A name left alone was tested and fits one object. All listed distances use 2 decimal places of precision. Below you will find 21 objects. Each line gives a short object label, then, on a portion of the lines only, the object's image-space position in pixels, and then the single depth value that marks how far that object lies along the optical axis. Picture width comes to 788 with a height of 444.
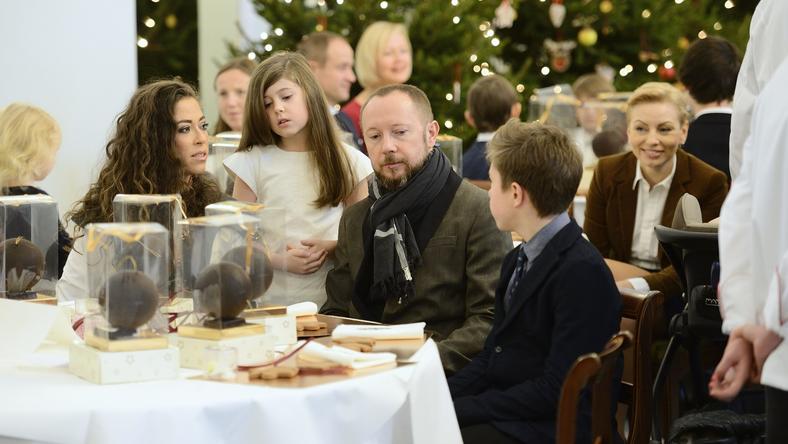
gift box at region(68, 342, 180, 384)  4.00
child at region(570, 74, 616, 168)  11.79
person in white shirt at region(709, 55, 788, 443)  3.74
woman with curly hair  6.17
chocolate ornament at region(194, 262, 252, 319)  4.19
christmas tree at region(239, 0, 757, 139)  13.66
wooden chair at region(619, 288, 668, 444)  4.97
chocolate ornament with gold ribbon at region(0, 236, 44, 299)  5.07
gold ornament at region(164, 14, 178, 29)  17.10
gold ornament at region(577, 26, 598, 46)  16.66
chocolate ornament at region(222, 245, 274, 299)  4.31
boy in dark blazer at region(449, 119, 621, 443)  4.79
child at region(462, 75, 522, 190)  10.58
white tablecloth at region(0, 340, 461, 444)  3.76
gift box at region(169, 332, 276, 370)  4.18
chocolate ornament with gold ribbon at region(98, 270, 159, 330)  4.03
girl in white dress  6.60
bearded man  5.78
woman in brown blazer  7.58
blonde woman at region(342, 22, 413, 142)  11.36
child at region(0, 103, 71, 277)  7.49
